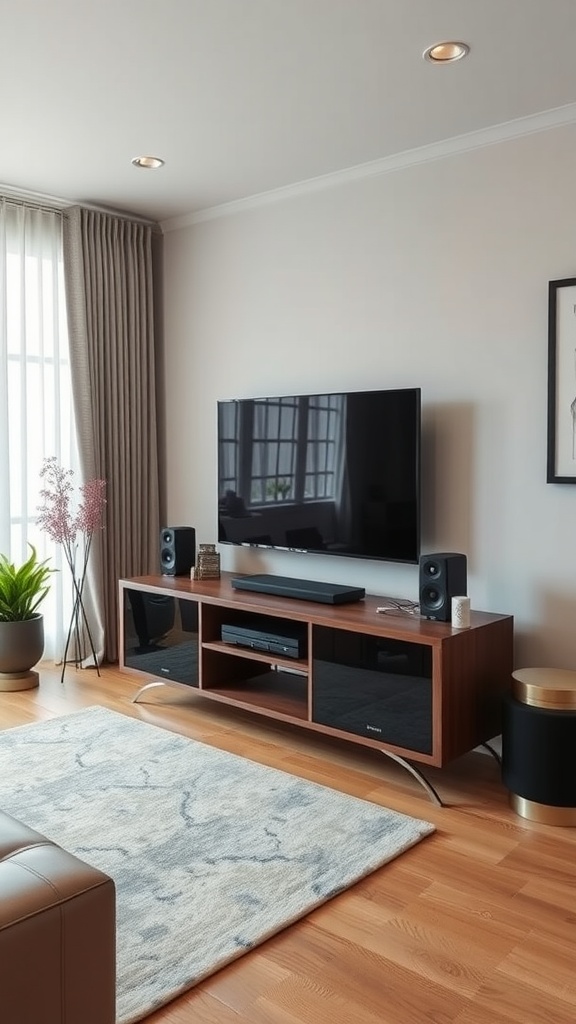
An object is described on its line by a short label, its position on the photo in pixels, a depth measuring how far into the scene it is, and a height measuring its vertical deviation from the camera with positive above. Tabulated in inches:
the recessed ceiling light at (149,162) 146.0 +55.7
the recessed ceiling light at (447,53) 103.8 +53.8
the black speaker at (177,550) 164.6 -15.2
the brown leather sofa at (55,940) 54.0 -31.6
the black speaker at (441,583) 121.6 -16.0
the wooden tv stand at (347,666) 113.7 -30.0
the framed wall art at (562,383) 120.8 +13.6
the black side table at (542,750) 104.1 -35.0
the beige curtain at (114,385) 175.8 +19.7
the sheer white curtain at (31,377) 168.4 +20.3
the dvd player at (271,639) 134.0 -27.5
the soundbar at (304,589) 136.2 -19.4
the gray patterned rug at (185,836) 79.8 -44.2
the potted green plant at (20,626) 162.9 -30.0
